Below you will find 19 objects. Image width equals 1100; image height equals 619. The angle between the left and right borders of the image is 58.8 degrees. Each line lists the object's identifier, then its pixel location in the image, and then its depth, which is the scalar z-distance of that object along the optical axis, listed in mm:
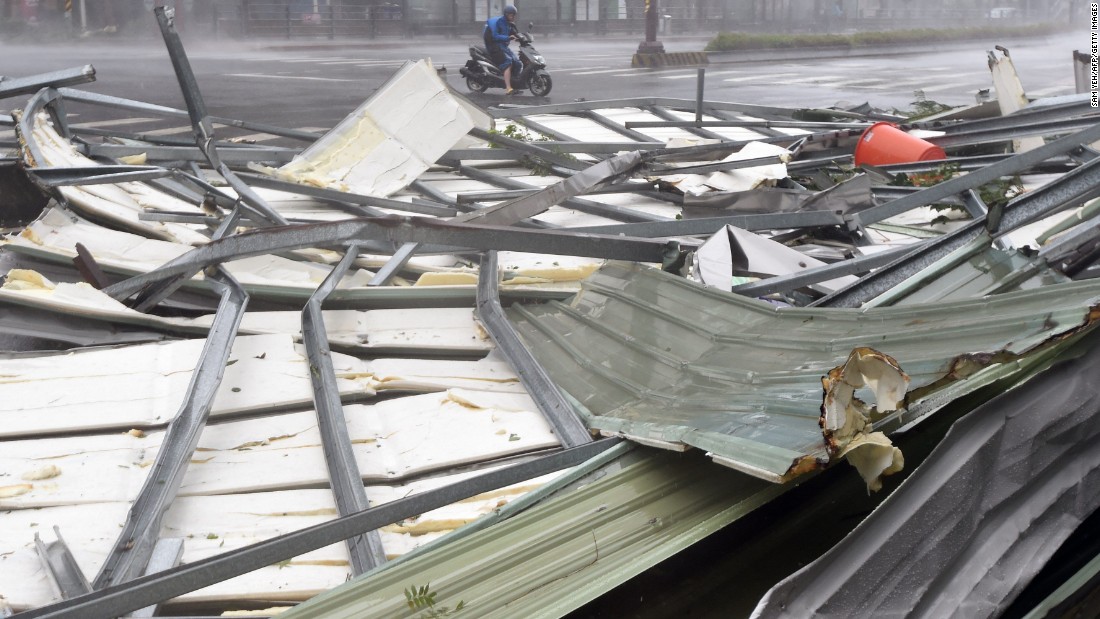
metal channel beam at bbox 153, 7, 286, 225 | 5230
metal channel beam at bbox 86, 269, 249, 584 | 2164
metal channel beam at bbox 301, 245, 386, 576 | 2211
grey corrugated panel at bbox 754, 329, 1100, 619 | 1768
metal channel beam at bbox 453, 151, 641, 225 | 3929
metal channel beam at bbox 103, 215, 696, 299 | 3225
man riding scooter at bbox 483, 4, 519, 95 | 15906
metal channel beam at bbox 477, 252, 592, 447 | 2687
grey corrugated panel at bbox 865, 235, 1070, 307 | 2945
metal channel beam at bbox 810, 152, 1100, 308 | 3246
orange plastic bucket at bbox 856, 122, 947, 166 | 5801
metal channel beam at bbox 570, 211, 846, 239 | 4164
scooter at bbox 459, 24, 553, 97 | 15602
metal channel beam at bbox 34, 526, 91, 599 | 2039
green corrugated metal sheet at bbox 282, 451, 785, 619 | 1822
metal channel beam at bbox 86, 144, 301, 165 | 5988
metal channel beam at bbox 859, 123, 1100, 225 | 4441
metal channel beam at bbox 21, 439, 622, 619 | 1763
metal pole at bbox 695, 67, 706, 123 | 7871
